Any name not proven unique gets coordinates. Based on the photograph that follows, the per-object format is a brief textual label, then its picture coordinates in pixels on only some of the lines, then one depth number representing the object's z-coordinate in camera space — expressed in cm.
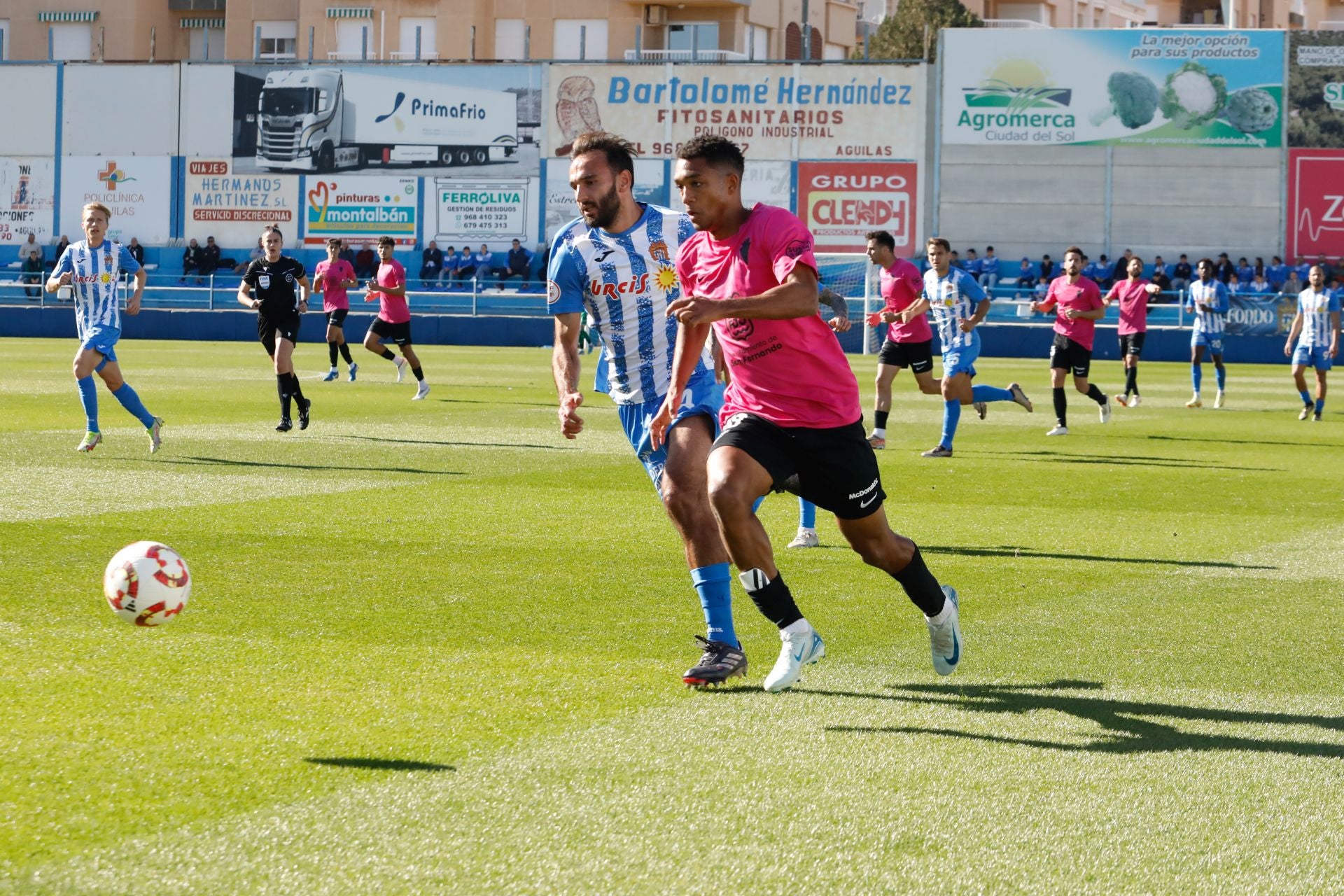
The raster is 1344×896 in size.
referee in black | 3550
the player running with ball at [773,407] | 1220
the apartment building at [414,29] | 12362
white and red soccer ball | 1199
